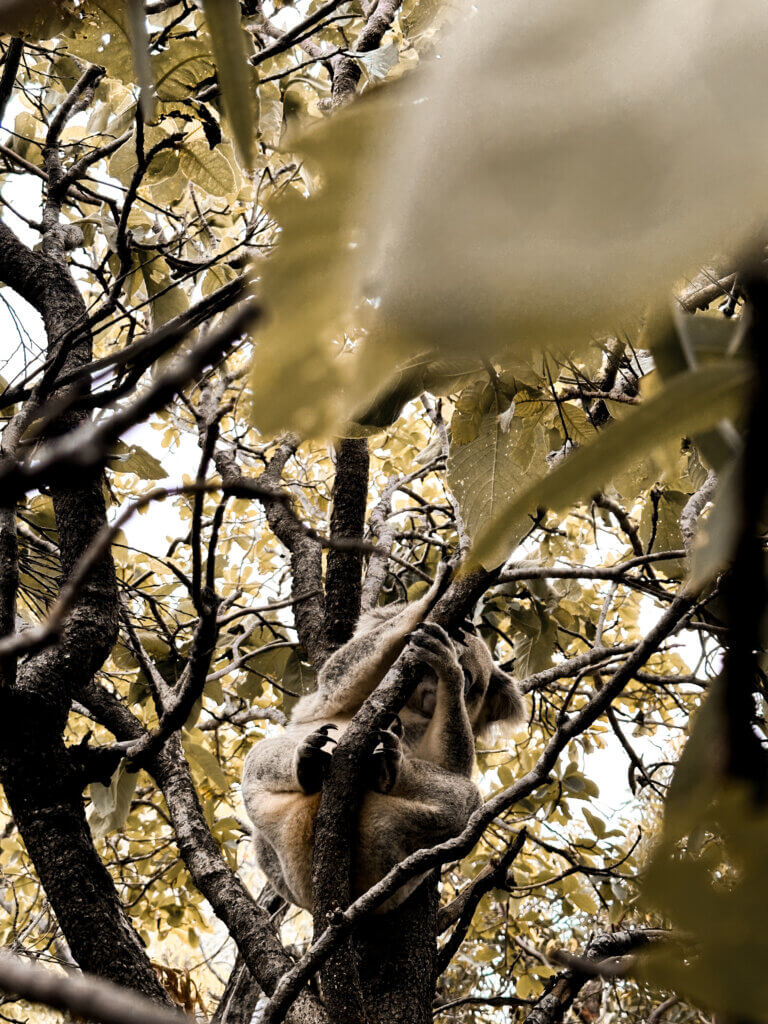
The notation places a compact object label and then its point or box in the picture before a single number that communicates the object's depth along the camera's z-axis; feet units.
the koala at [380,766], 10.07
